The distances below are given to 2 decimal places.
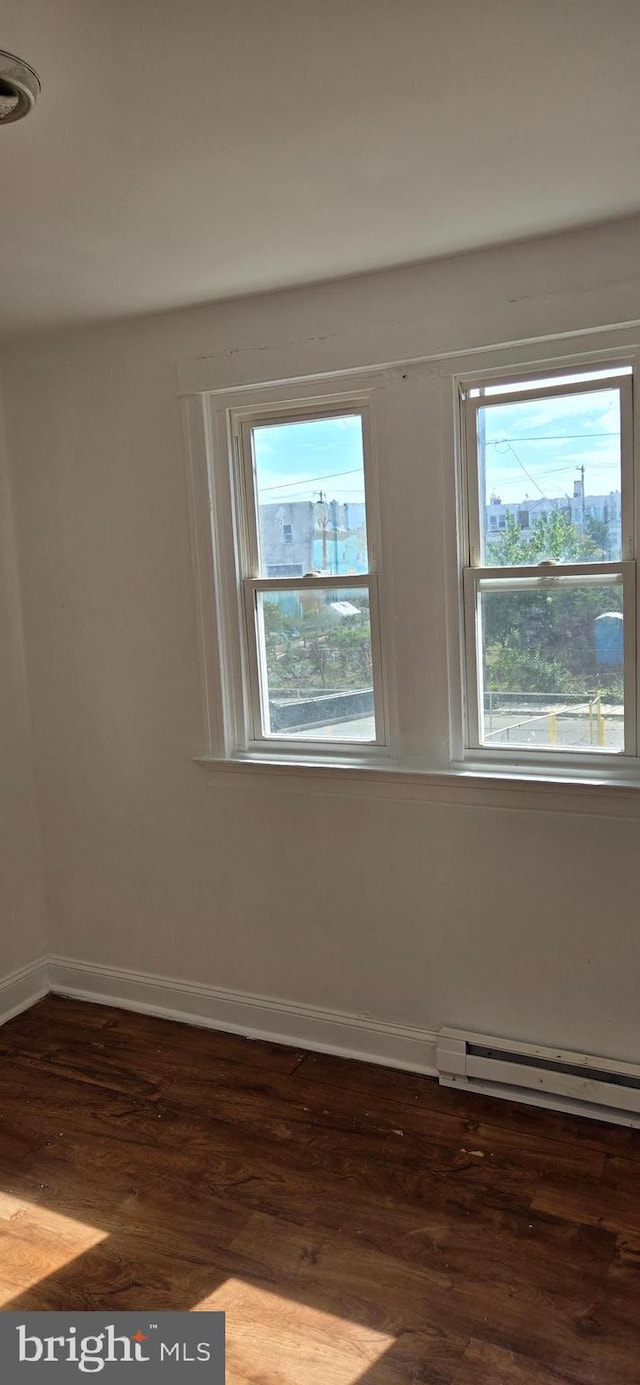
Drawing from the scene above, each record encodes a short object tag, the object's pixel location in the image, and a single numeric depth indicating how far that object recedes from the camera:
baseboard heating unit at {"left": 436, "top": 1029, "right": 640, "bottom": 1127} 2.68
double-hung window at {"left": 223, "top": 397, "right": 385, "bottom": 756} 3.03
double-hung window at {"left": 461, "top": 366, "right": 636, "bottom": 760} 2.64
